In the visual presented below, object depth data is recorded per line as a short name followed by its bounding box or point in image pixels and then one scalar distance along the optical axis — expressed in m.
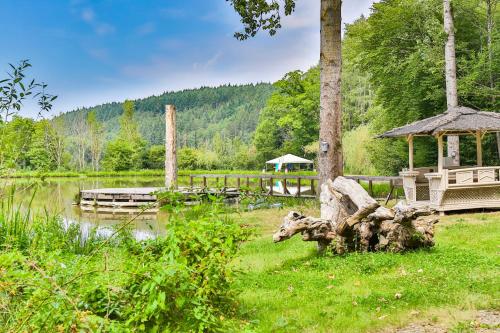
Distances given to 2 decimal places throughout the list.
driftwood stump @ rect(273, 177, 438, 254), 5.51
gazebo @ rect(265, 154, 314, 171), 30.74
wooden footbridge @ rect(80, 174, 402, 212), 18.88
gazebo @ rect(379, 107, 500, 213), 9.98
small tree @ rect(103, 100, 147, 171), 48.62
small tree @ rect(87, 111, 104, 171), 55.78
